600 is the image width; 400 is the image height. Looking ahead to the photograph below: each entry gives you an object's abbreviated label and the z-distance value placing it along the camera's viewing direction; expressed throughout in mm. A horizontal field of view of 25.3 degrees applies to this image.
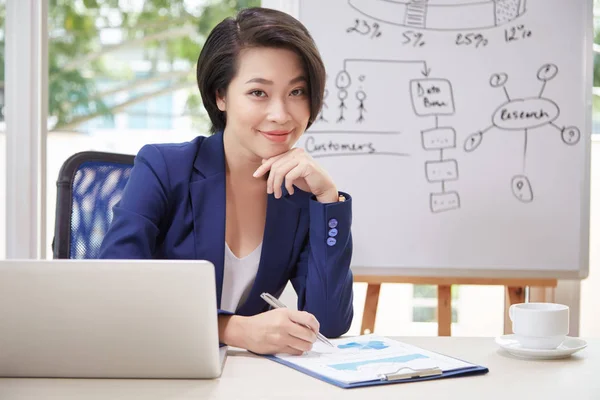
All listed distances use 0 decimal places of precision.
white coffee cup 2141
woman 2444
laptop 1890
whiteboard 3608
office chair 2580
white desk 1909
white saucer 2133
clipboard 1960
